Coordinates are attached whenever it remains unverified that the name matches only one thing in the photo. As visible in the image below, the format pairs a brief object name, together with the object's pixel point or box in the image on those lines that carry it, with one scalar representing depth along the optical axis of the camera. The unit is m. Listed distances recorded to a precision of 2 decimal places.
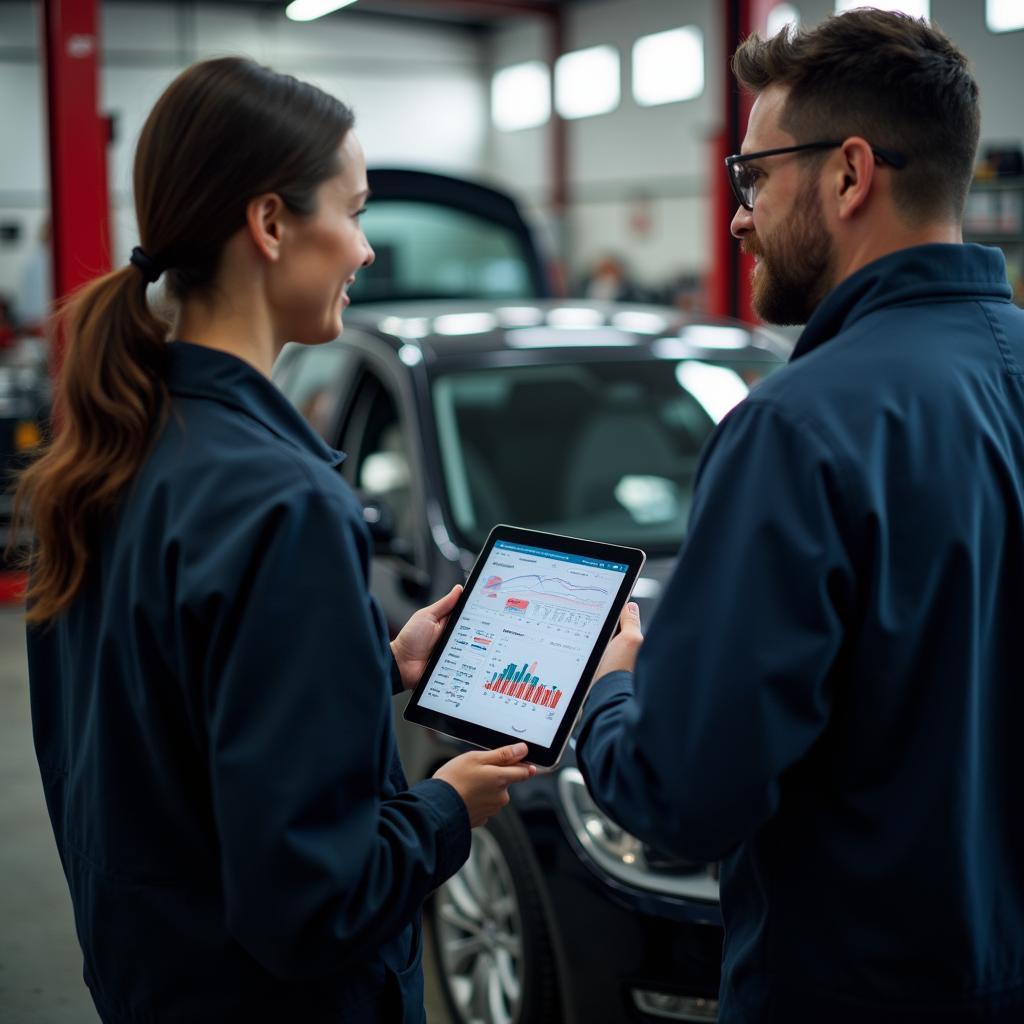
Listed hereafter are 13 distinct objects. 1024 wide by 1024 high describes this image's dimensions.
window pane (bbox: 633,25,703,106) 15.70
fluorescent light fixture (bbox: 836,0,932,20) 6.58
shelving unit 8.23
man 1.15
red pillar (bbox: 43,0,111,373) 6.43
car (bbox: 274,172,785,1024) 2.33
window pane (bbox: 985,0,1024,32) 6.69
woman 1.09
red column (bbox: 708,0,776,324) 5.91
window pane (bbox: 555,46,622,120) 17.11
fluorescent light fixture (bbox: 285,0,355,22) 6.67
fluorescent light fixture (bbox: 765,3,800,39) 6.29
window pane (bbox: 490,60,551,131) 18.23
